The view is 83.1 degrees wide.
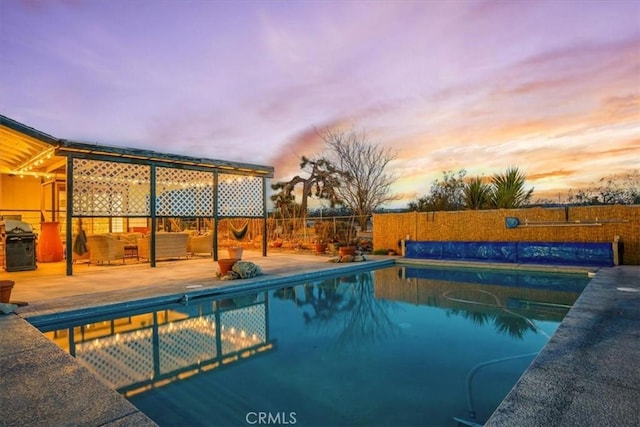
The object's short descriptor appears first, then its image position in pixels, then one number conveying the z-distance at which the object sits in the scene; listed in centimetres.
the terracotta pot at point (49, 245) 982
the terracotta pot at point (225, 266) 697
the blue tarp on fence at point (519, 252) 841
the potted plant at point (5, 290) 449
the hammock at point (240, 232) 1158
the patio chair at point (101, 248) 912
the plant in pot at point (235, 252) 962
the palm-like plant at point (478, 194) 1149
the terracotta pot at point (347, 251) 1003
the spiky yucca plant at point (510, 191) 1095
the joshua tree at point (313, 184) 1739
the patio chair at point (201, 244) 1130
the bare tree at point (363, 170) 1659
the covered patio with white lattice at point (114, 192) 808
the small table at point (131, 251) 1029
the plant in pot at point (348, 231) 1286
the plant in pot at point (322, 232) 1320
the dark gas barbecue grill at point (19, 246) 795
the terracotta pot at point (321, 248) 1209
